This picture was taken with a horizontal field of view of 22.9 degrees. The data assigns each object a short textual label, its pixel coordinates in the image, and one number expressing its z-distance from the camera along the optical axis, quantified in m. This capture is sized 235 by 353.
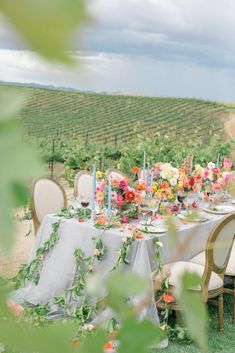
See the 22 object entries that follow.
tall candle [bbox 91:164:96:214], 4.07
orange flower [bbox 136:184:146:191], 4.22
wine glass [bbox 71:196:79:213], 4.37
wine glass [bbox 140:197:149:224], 4.22
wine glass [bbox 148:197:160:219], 4.14
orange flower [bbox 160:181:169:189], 4.44
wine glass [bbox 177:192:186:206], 4.45
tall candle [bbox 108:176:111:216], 4.00
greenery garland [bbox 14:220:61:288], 4.02
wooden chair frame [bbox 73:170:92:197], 5.50
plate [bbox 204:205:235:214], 4.63
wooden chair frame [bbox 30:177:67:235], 4.54
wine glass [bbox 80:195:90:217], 4.13
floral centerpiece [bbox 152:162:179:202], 4.38
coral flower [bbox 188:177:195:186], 4.52
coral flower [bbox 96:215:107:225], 3.86
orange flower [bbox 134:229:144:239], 3.66
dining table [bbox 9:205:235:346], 3.65
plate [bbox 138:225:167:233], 3.68
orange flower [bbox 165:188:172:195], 4.38
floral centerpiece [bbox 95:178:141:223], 4.07
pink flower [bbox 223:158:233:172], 5.55
